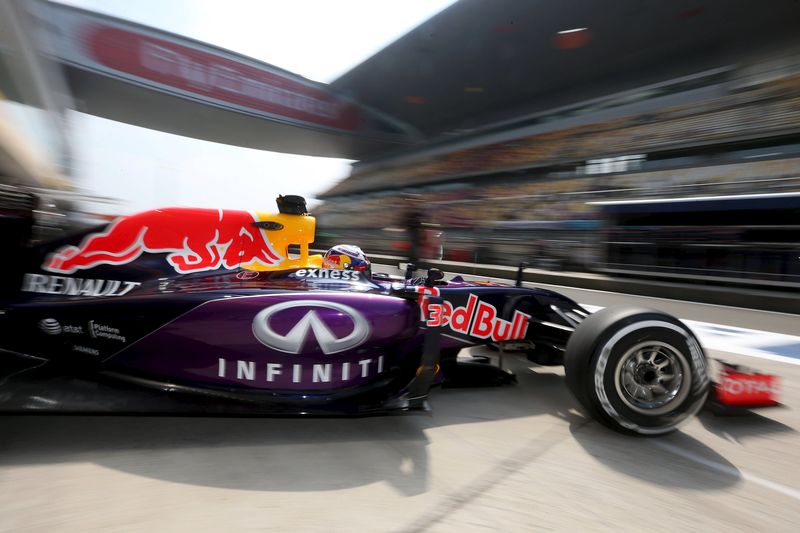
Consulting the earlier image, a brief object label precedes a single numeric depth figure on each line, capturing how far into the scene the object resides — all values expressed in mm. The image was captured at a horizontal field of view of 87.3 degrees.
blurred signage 27828
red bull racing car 1916
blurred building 9930
